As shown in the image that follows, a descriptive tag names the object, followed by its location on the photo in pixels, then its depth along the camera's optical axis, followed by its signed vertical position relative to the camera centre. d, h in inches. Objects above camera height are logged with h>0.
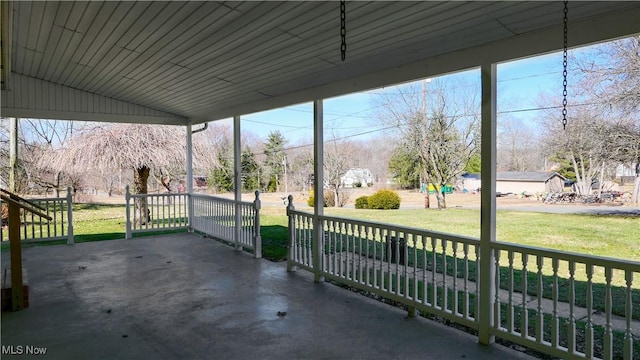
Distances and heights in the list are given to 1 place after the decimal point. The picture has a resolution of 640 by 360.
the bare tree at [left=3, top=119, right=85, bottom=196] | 532.1 +36.1
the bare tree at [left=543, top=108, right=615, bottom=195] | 316.2 +19.2
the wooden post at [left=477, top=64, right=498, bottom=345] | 122.9 -13.0
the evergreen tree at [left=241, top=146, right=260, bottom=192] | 681.6 +4.1
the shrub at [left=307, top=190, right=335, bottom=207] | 562.6 -37.6
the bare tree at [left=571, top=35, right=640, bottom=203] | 298.7 +60.6
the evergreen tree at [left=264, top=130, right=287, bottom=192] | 660.1 +17.4
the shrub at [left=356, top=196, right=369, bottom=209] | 533.1 -40.7
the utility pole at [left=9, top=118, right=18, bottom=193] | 516.1 +28.1
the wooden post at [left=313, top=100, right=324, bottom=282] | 196.4 -6.8
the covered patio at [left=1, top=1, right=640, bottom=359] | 109.6 -23.7
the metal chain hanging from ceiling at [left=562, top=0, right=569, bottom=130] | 92.0 +30.5
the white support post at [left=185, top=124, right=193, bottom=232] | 346.3 -2.6
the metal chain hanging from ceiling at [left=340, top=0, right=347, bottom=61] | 80.2 +28.0
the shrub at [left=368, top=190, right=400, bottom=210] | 513.3 -37.4
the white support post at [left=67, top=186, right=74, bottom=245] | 295.1 -34.6
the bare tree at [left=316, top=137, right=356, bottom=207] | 555.1 +10.2
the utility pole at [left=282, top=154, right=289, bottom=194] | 650.8 -4.2
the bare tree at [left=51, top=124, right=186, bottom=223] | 409.4 +26.2
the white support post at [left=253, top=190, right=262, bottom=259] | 250.7 -40.2
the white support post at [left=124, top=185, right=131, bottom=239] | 319.9 -30.7
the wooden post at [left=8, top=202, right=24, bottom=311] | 156.3 -33.8
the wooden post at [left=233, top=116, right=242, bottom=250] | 276.8 -5.3
